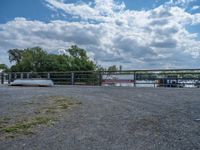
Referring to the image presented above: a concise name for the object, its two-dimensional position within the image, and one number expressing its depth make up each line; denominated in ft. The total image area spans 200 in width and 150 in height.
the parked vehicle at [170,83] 27.28
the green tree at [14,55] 147.79
